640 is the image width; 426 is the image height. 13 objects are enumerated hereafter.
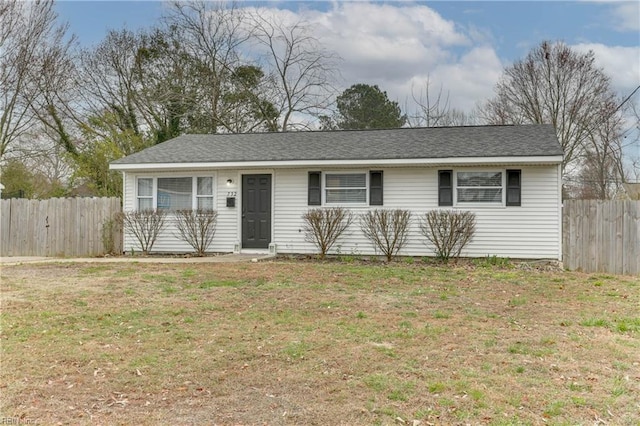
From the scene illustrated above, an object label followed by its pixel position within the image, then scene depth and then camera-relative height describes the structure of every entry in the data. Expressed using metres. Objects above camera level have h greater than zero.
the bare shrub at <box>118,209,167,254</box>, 11.92 +0.01
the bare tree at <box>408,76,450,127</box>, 22.70 +5.86
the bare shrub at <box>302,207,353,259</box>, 11.00 +0.03
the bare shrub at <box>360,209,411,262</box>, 10.77 -0.07
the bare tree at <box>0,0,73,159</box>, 17.39 +6.41
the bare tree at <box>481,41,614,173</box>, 21.42 +6.25
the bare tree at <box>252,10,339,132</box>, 22.19 +7.63
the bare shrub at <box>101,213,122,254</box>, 12.54 -0.34
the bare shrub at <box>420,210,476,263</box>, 10.36 -0.09
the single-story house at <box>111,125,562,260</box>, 10.45 +1.02
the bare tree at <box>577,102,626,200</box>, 21.30 +3.13
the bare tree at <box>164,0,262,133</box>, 22.59 +8.69
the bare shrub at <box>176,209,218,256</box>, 11.79 -0.05
